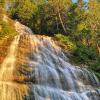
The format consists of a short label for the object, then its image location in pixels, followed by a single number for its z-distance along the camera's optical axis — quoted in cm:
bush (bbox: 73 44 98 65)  3076
